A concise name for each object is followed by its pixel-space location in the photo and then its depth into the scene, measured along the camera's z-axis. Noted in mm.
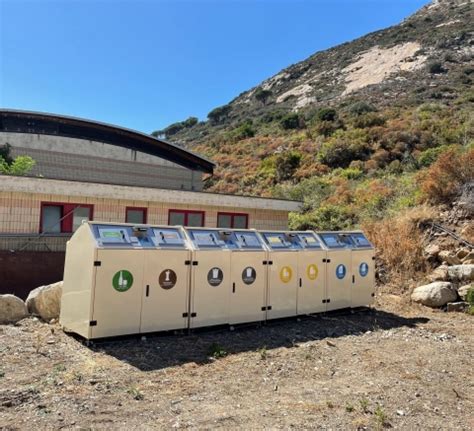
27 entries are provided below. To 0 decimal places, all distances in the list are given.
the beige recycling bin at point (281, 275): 8289
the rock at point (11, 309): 7789
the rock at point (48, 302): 8031
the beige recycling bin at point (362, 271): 9703
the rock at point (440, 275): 11031
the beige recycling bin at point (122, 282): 6477
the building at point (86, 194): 10727
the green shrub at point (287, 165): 32662
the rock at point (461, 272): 10648
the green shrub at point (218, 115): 69500
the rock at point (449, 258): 11539
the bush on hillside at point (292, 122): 46531
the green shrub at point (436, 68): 50469
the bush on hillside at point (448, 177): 14219
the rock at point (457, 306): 9727
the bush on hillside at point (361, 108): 42781
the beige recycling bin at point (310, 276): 8742
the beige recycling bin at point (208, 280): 7352
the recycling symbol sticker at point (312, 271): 8836
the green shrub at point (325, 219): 18266
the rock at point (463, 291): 10062
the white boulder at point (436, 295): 10078
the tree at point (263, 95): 69125
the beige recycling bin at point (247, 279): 7816
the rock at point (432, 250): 12055
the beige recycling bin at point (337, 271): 9211
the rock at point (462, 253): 11586
